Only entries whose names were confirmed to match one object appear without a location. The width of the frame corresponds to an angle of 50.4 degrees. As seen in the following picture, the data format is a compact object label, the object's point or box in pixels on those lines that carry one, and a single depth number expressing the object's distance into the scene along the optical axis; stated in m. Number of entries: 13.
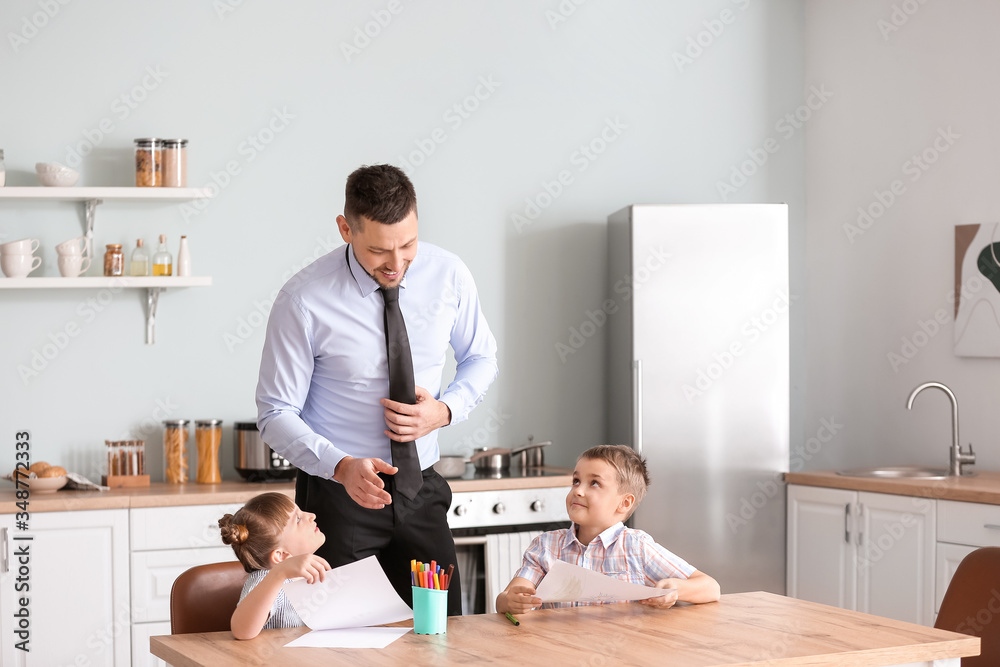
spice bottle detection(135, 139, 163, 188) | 3.61
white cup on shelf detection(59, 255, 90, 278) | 3.53
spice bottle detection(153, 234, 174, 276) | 3.65
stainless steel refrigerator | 3.95
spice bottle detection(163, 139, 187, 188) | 3.64
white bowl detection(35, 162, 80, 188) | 3.51
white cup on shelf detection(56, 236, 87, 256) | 3.52
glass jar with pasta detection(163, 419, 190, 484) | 3.65
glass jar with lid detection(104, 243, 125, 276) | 3.60
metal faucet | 3.72
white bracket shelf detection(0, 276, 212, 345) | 3.46
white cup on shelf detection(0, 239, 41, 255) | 3.47
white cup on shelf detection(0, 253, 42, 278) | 3.47
